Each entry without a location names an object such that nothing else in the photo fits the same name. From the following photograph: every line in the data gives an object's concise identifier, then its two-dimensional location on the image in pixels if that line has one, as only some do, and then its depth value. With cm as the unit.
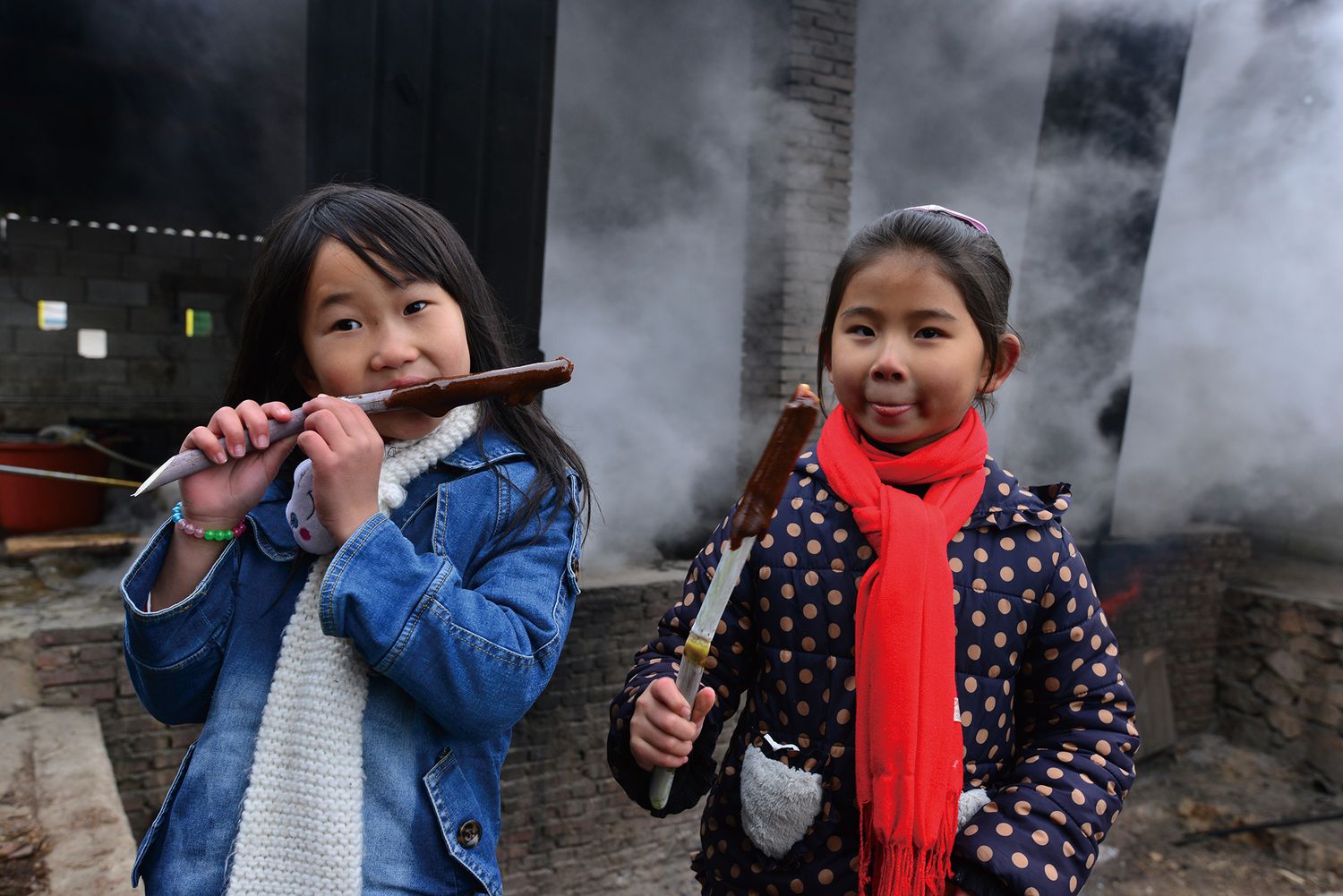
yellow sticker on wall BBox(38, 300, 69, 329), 834
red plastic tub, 586
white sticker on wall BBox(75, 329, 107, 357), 855
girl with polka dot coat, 122
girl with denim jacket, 108
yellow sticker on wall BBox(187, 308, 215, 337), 904
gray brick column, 516
